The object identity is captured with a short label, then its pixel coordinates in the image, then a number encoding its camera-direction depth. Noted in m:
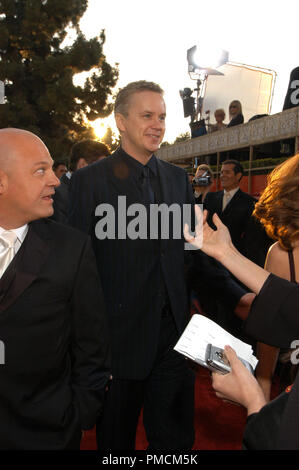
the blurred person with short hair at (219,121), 15.24
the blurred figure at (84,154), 4.04
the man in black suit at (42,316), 1.52
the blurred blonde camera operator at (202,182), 6.34
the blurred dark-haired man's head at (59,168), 7.51
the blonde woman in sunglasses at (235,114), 12.85
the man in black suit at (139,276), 2.23
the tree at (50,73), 21.19
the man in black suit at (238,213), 4.83
